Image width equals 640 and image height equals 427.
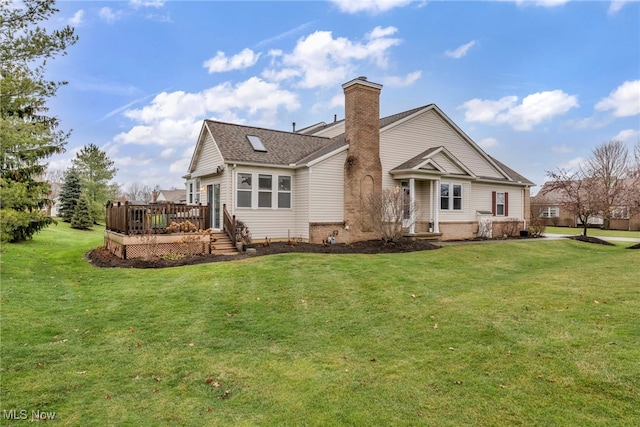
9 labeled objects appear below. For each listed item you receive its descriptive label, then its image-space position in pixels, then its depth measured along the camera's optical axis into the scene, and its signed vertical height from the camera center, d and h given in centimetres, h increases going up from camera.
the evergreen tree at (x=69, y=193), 3684 +255
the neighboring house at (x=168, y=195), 7388 +473
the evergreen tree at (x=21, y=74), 622 +307
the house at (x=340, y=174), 1562 +199
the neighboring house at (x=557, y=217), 3806 +3
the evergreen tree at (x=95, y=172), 3719 +484
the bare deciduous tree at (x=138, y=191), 8506 +657
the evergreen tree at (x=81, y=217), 3181 +11
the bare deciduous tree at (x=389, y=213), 1453 +18
